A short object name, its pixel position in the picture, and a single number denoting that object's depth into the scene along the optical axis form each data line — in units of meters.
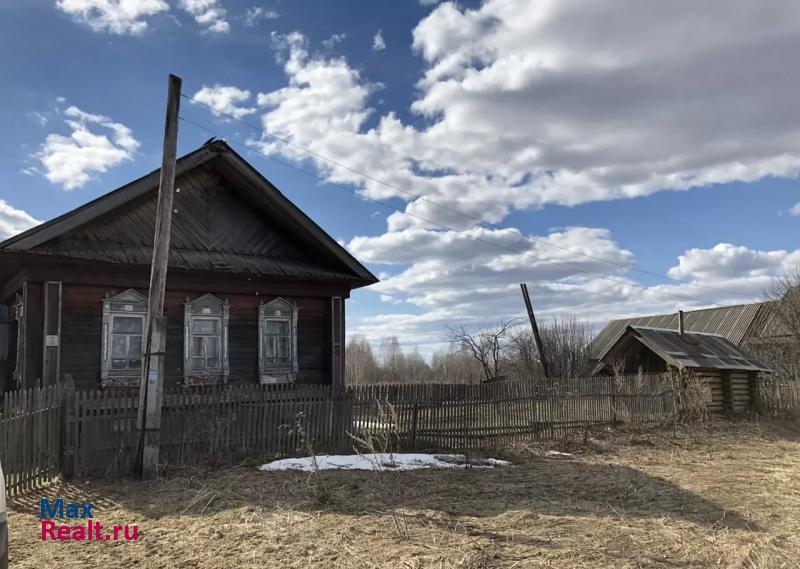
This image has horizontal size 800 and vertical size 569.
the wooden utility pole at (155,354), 9.41
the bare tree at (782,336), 29.64
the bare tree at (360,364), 69.09
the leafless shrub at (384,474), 6.71
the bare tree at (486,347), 30.17
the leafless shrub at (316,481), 7.68
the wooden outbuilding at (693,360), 20.73
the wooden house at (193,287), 11.55
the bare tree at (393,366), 70.00
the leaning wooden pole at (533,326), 26.35
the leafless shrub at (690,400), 18.52
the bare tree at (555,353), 33.80
